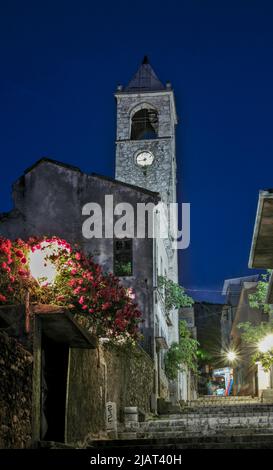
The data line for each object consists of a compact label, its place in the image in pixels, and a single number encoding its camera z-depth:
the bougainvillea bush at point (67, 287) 13.63
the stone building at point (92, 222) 25.03
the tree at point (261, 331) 27.14
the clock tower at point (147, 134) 46.62
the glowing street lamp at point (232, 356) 49.75
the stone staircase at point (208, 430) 10.68
